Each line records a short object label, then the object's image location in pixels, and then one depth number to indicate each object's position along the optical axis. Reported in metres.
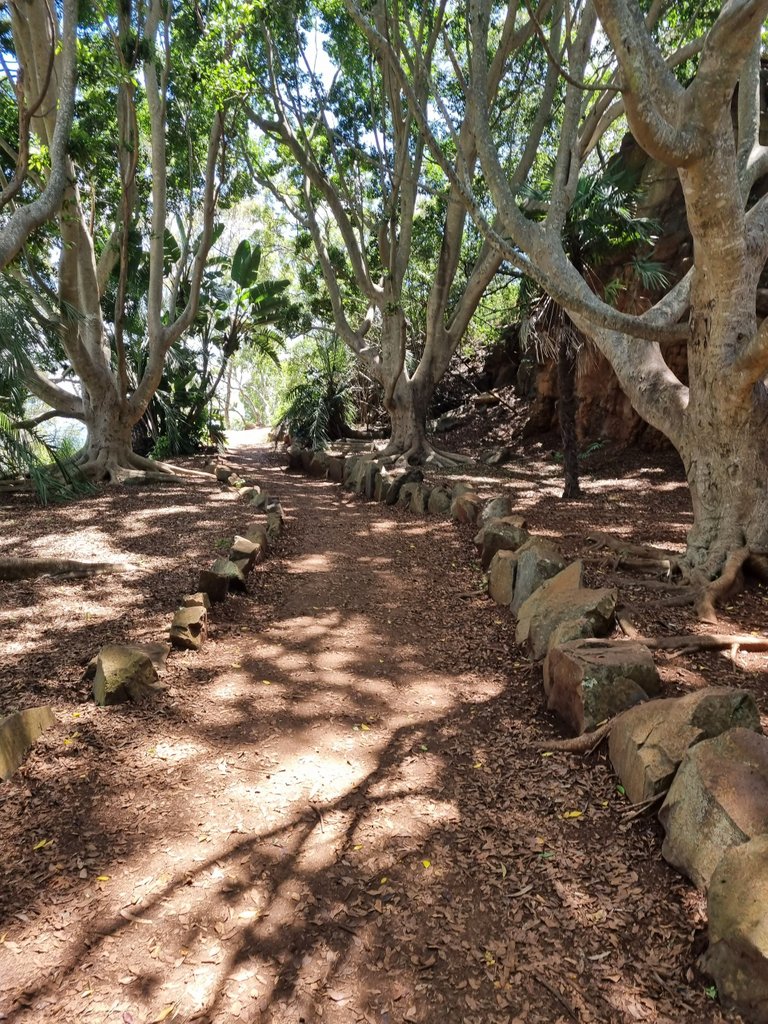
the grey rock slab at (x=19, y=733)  2.79
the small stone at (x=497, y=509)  7.04
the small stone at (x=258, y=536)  6.40
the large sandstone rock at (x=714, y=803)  2.04
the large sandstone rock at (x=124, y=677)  3.42
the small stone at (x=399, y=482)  9.71
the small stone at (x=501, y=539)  5.76
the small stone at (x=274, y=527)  7.07
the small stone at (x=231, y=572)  5.12
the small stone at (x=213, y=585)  4.91
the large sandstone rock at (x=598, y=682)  3.07
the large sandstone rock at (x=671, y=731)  2.49
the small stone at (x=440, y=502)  8.54
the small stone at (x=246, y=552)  5.63
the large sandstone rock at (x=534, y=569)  4.71
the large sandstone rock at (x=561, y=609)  3.81
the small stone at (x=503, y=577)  5.07
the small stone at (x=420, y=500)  8.93
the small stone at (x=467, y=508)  7.60
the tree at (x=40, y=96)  6.43
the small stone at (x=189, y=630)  4.16
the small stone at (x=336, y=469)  12.60
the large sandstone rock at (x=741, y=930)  1.66
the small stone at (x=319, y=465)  13.58
